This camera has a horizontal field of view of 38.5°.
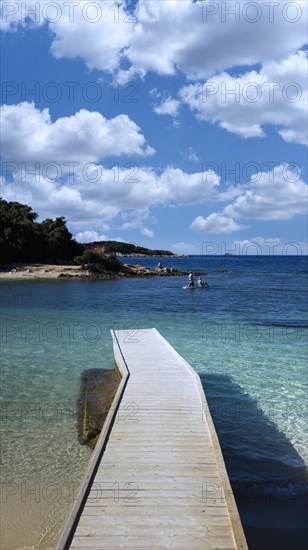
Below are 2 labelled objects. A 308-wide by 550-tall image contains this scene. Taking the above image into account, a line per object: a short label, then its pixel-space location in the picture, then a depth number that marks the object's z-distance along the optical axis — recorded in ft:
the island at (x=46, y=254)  208.95
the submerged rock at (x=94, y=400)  32.48
